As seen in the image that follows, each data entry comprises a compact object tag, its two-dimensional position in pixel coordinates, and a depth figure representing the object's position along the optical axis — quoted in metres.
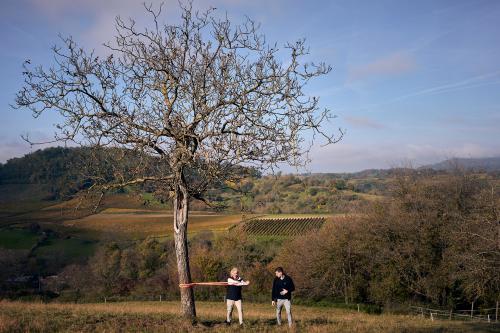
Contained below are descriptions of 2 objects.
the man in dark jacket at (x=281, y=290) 13.13
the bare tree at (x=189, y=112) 11.86
